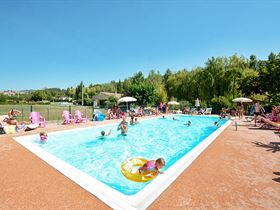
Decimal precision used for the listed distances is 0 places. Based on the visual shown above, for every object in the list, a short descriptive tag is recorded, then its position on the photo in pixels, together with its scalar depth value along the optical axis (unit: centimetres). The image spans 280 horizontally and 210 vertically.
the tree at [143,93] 3061
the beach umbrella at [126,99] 1830
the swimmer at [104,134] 1027
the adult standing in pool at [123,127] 1108
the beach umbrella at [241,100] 1814
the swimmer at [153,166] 443
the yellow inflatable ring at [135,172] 444
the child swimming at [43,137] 815
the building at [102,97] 5459
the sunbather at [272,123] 927
